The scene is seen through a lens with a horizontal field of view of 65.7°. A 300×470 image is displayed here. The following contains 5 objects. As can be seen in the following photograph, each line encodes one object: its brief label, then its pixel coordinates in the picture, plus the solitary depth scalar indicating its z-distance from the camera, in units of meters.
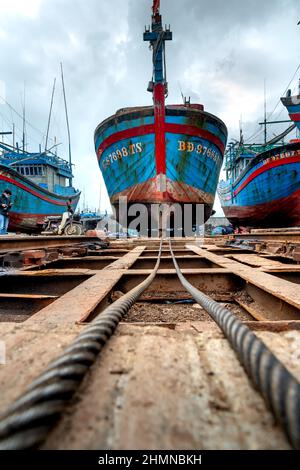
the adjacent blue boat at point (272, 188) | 10.05
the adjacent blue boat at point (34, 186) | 13.21
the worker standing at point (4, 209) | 8.38
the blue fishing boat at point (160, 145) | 8.50
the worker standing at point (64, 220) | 8.96
